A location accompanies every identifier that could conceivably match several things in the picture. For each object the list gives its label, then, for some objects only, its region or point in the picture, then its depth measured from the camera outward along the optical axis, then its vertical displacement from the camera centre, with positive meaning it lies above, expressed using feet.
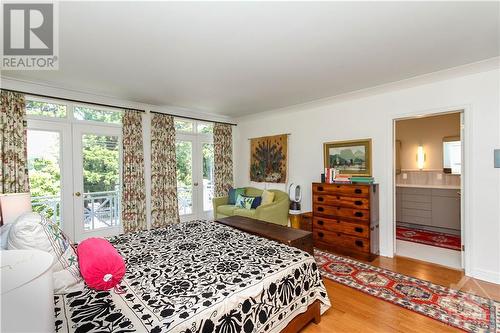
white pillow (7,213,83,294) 4.78 -1.56
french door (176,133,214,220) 17.02 -0.64
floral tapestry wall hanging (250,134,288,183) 16.71 +0.51
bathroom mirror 15.62 +0.55
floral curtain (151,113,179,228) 14.82 -0.35
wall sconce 17.24 +0.47
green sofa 14.15 -2.83
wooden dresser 11.33 -2.74
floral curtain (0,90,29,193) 10.19 +1.08
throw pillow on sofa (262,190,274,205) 15.53 -2.09
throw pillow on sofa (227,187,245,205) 17.70 -2.06
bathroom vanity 14.93 -2.77
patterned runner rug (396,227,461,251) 13.32 -4.51
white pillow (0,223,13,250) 4.92 -1.43
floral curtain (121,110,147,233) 13.65 -0.49
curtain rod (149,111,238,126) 15.70 +3.44
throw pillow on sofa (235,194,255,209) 16.16 -2.46
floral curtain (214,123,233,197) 18.47 +0.63
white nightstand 1.43 -0.80
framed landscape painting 12.70 +0.45
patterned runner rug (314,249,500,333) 6.88 -4.50
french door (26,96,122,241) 11.41 +0.16
